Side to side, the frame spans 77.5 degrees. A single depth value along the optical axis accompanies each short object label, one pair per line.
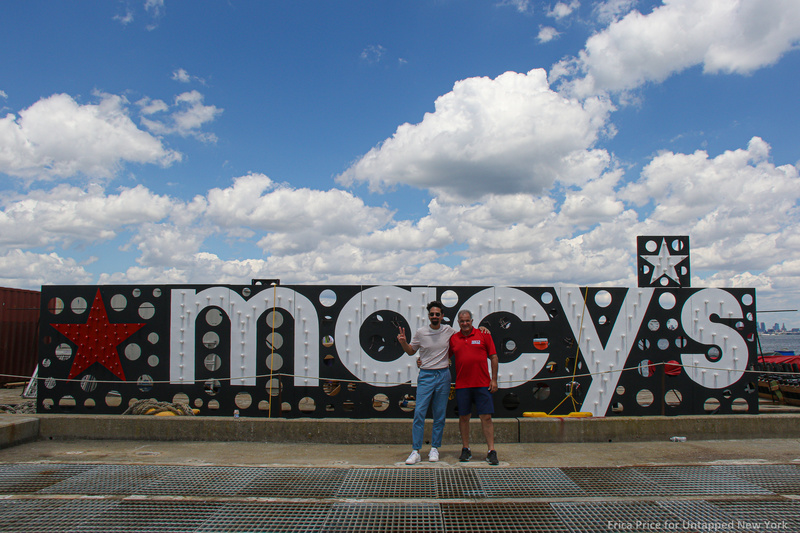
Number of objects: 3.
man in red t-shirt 5.82
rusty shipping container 14.29
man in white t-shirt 5.93
